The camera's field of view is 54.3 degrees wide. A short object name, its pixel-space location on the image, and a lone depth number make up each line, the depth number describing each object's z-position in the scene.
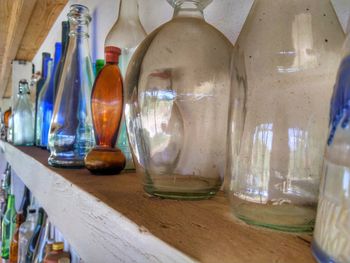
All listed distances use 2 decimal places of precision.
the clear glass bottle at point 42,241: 1.06
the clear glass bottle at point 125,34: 0.54
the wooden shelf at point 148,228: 0.18
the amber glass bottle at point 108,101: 0.47
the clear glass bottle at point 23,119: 1.07
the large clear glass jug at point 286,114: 0.23
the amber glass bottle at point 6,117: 1.83
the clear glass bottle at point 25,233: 1.25
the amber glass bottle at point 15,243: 1.42
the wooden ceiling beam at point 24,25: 1.07
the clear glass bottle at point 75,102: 0.54
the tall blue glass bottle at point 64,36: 0.75
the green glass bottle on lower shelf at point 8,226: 1.53
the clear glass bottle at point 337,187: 0.15
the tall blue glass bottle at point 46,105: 0.87
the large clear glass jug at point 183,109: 0.32
